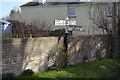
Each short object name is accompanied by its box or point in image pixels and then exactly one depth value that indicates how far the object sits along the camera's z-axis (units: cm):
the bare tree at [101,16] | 1813
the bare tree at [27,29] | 1120
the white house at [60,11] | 2441
